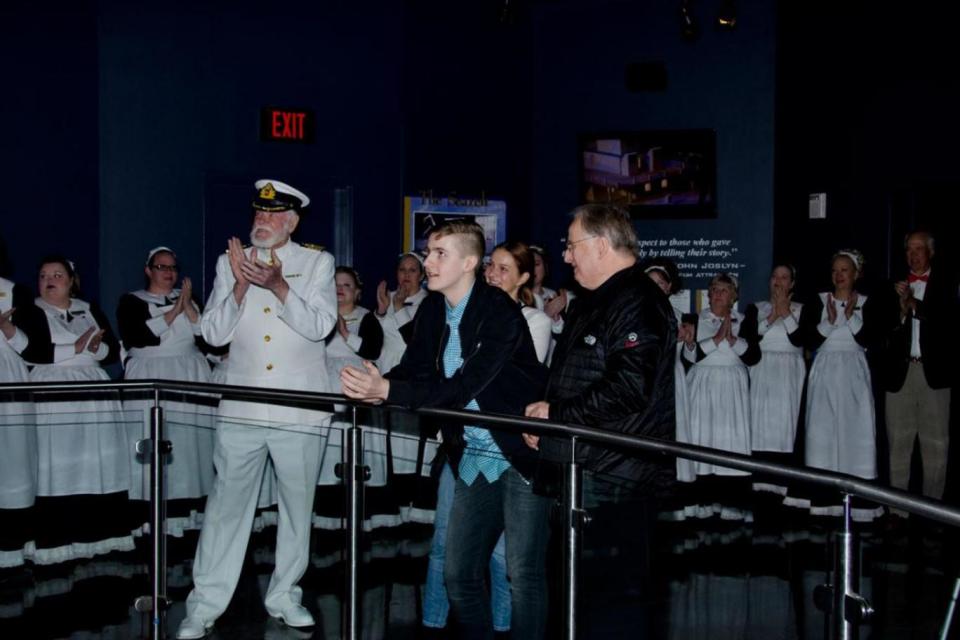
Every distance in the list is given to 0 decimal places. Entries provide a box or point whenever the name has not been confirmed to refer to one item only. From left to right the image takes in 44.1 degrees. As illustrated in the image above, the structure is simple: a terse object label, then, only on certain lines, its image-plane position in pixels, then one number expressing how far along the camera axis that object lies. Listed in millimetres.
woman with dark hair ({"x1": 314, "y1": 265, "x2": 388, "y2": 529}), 4191
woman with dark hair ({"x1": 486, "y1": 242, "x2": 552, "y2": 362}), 5219
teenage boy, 3617
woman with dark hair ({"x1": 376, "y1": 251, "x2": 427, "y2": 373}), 8195
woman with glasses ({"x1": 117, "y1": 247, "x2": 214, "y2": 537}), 7219
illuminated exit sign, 8633
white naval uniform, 4555
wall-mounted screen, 9828
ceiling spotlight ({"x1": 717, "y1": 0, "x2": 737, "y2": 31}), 8570
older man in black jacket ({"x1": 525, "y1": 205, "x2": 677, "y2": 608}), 3408
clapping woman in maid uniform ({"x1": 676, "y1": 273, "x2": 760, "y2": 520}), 8258
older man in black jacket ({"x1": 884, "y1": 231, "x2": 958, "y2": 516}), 7363
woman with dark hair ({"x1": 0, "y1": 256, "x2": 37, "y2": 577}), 4742
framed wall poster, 9320
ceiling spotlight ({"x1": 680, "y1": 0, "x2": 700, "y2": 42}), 9038
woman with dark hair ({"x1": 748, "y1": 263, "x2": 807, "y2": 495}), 8359
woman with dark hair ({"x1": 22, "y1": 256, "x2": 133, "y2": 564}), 4793
